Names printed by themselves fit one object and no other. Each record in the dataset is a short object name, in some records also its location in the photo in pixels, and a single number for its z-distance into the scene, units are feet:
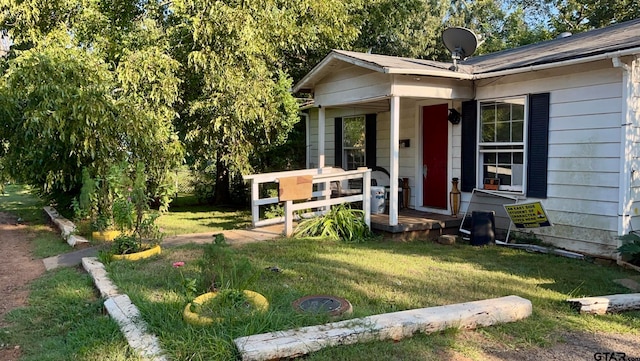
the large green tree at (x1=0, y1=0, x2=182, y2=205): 25.12
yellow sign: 22.26
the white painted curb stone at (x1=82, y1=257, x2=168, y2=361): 10.14
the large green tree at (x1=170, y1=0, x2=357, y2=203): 29.73
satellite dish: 27.76
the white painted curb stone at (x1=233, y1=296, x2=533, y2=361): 9.86
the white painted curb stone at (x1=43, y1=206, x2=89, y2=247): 23.38
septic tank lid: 12.13
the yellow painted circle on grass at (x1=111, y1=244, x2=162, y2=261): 18.97
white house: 20.16
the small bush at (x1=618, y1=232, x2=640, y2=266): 18.12
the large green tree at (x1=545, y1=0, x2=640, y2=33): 62.85
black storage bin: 23.80
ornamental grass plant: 24.45
